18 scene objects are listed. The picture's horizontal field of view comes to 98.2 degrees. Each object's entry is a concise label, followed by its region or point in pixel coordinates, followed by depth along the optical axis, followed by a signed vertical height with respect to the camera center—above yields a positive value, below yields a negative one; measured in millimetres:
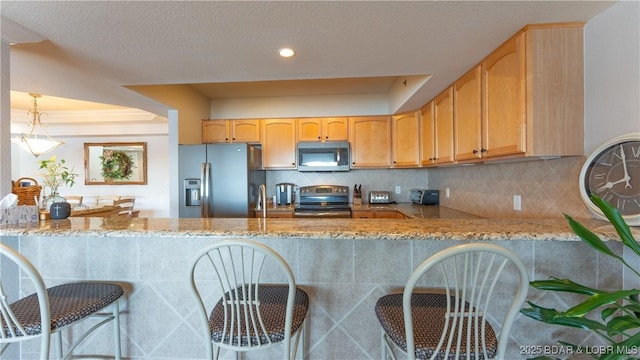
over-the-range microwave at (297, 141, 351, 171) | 3553 +295
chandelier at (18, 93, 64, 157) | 3891 +528
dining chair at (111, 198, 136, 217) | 4539 -456
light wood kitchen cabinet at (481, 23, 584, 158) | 1481 +450
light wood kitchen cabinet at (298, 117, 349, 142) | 3631 +641
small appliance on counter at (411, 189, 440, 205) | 3451 -255
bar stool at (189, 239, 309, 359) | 982 -545
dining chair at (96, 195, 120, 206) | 5234 -346
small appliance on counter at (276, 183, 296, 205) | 3746 -210
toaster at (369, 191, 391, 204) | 3652 -261
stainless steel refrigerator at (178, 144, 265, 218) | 3006 -15
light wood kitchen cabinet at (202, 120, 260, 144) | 3688 +643
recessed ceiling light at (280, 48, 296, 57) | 1813 +840
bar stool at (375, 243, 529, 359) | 886 -551
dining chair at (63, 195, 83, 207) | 5002 -308
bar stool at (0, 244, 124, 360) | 1047 -539
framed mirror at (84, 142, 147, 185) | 5305 +357
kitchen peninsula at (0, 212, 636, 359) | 1266 -423
